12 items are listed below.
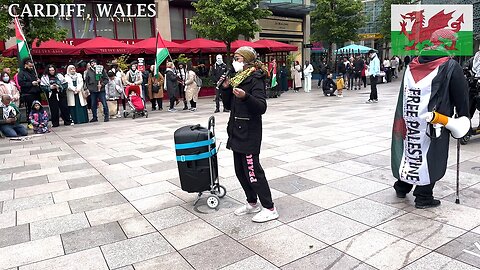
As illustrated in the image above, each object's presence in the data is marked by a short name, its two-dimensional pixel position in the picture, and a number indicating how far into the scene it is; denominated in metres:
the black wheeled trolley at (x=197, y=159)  4.45
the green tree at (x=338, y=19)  27.23
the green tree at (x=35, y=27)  12.80
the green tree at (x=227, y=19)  18.09
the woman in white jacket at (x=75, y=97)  12.12
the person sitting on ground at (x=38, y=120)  10.99
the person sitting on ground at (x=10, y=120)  10.12
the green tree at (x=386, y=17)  33.66
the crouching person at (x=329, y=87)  18.55
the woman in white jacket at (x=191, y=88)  14.52
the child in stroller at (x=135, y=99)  13.41
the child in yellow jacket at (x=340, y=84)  18.08
